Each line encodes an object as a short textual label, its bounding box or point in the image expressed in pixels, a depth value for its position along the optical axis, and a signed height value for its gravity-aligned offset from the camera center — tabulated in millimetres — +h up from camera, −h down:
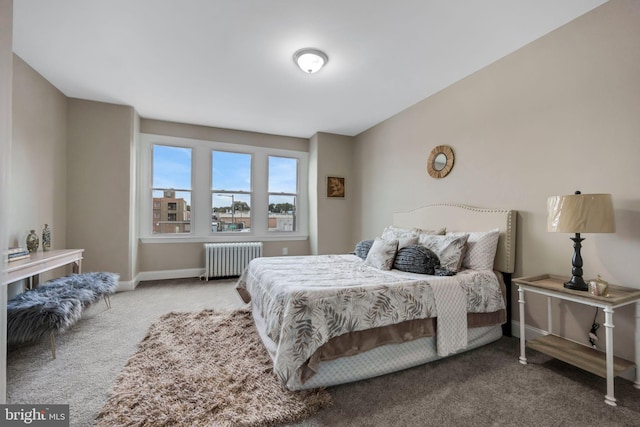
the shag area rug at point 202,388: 1462 -1087
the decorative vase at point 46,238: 3027 -259
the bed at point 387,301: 1675 -619
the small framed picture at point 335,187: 5074 +538
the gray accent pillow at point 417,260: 2414 -406
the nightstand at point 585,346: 1620 -875
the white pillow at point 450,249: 2494 -321
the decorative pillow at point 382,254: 2672 -391
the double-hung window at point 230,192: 4871 +434
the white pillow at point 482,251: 2520 -333
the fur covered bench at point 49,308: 1938 -719
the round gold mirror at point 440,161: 3209 +672
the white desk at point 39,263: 2105 -438
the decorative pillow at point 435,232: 3022 -182
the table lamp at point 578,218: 1748 -11
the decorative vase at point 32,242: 2790 -280
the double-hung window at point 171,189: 4535 +444
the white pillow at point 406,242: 2806 -273
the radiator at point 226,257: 4559 -724
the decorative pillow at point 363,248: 3234 -400
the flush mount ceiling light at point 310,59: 2570 +1519
